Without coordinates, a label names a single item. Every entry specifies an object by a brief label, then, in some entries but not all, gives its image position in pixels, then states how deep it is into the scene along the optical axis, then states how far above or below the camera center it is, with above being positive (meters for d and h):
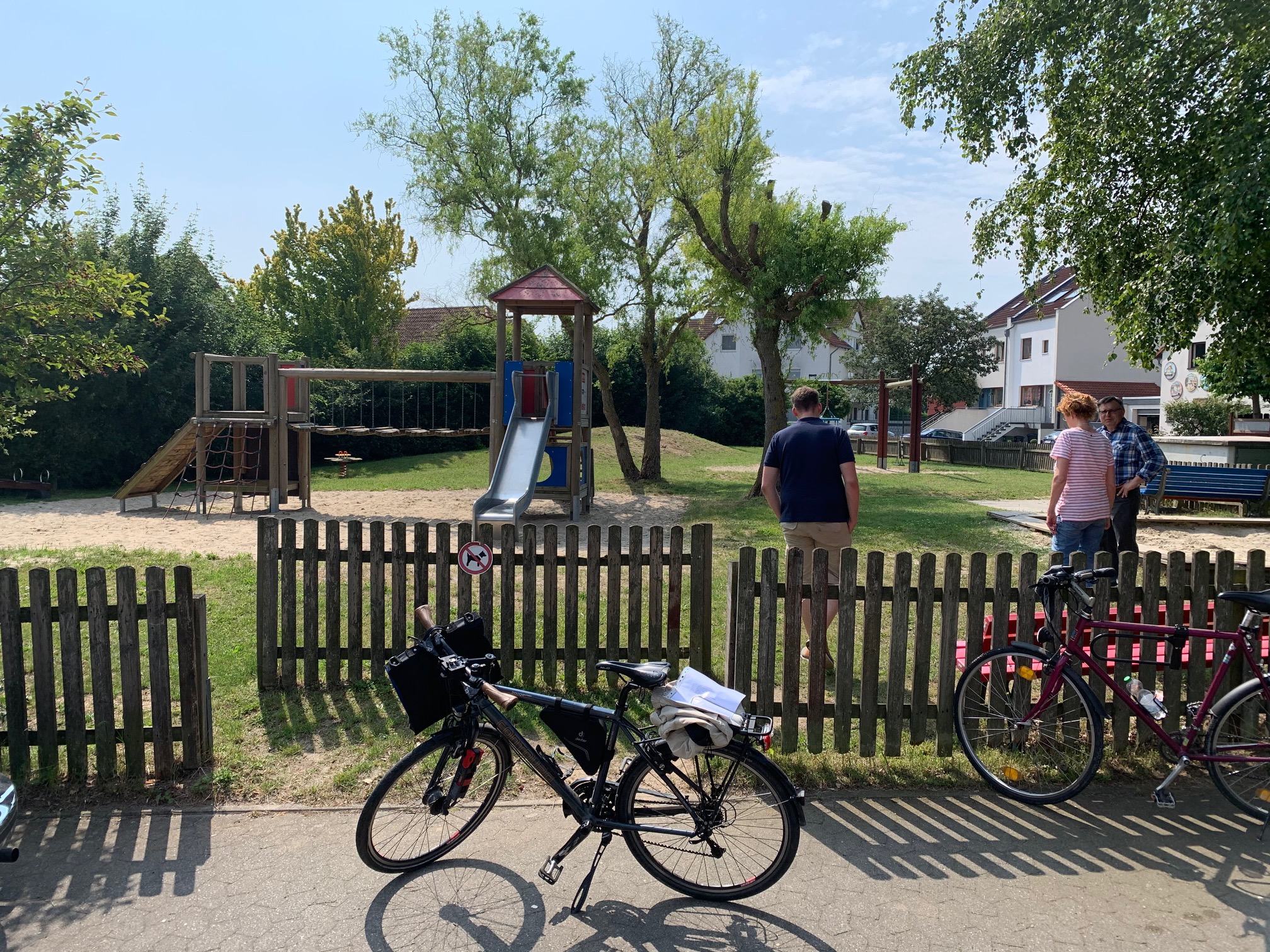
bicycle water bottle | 4.50 -1.24
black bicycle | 3.57 -1.38
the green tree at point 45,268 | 5.30 +0.88
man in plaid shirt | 8.25 -0.15
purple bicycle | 4.30 -1.32
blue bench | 15.54 -0.79
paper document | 3.46 -0.96
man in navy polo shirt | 6.08 -0.31
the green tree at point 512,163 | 21.75 +6.06
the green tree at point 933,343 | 49.84 +4.72
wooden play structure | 15.78 -0.01
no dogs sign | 5.54 -0.76
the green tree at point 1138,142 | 6.45 +2.29
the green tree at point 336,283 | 33.31 +5.01
